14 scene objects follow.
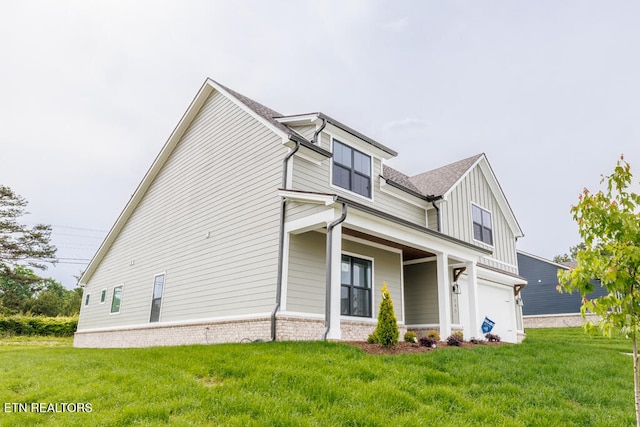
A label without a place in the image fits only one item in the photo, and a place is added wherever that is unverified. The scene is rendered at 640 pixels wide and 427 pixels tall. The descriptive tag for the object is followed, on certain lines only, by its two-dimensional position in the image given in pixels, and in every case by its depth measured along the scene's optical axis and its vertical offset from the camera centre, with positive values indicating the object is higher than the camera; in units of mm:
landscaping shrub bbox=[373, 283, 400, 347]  8125 -70
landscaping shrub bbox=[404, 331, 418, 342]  10023 -285
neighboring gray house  26531 +1950
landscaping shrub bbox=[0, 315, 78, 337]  25141 -631
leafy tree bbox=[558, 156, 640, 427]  3793 +674
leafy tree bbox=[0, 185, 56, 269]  30359 +5374
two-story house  9625 +2164
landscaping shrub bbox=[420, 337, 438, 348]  9312 -348
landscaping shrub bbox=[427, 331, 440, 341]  10680 -218
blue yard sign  13938 +56
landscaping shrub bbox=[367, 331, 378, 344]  8525 -287
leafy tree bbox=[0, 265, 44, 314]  30312 +2224
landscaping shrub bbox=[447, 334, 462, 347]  10180 -334
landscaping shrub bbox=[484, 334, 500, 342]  12195 -282
